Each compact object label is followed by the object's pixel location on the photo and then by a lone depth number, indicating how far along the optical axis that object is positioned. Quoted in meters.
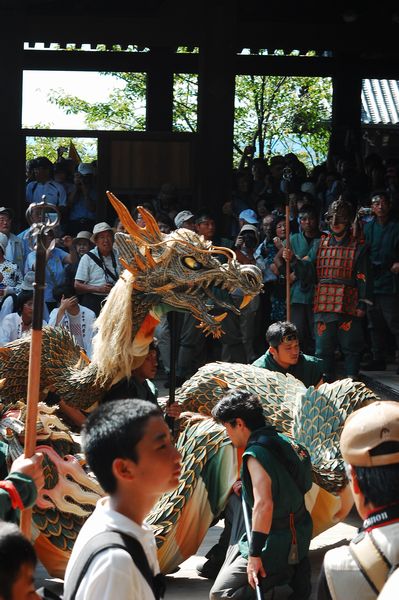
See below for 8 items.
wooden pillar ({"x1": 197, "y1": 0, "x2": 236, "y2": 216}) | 13.14
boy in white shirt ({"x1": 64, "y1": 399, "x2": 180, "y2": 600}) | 2.72
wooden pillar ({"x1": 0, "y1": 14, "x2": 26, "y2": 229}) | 13.28
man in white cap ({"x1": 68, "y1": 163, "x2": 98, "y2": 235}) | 13.53
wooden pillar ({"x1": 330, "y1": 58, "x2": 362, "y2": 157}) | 17.84
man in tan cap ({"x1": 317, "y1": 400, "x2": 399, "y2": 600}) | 2.84
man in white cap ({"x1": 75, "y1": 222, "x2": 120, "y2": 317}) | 10.79
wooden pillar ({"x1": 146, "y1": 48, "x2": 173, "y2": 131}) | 18.56
